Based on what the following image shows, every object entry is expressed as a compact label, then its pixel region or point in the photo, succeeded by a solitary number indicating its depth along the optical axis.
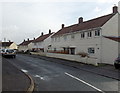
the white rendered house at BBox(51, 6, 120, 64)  14.19
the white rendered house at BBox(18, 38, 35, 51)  46.03
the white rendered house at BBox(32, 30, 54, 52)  32.42
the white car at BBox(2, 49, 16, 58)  19.26
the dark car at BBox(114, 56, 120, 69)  10.08
